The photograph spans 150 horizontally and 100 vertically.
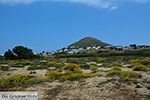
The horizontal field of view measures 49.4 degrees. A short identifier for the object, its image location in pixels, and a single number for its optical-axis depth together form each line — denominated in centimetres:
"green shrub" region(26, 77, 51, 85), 1290
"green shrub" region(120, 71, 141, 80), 1391
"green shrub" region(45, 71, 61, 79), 1488
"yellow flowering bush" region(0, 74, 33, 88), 1269
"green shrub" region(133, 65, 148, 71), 1906
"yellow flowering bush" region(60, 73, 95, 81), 1391
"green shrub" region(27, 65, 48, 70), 2203
